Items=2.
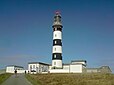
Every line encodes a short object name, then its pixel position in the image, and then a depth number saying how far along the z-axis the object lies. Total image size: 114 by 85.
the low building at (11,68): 44.79
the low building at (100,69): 42.16
